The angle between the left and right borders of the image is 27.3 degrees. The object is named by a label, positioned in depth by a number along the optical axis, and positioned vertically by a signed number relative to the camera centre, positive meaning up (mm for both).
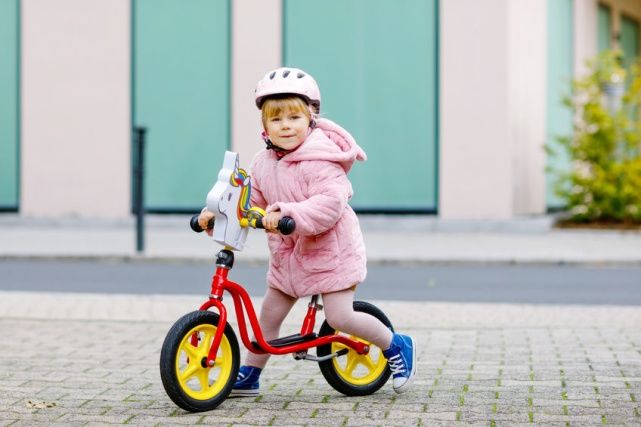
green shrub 20656 +1059
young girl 5586 +36
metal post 15578 +256
